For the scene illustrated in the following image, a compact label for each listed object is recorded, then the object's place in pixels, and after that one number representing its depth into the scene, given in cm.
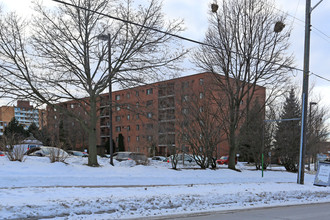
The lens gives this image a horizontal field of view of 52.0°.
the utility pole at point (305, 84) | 1794
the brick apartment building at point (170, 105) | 1956
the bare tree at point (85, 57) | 1717
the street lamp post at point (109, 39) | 1802
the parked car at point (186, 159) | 2471
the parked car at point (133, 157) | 2141
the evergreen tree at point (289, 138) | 2938
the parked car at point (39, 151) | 2398
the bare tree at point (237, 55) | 2209
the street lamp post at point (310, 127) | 2853
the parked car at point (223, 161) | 3941
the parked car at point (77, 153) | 3529
